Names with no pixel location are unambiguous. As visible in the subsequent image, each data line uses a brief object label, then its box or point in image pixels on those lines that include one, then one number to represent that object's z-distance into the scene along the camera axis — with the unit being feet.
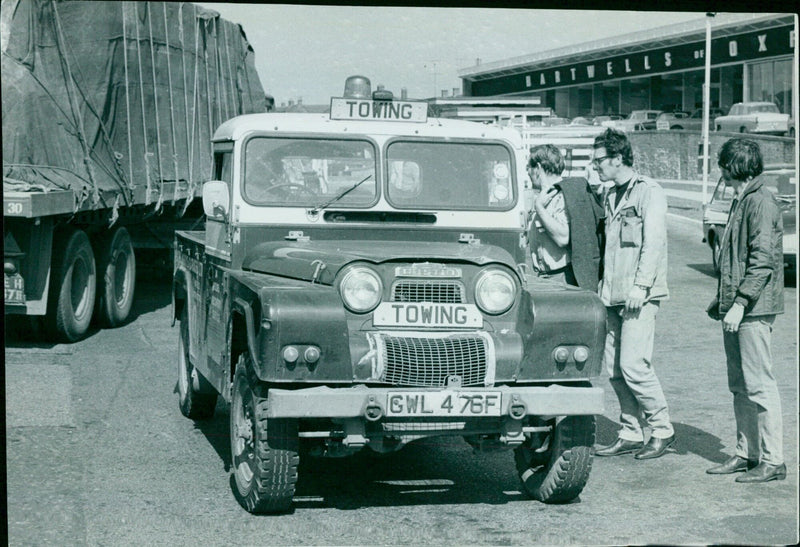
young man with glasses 22.59
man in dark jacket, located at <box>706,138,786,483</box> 21.08
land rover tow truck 17.99
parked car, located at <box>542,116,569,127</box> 93.90
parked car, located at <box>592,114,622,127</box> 140.44
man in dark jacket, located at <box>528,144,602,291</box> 24.75
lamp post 83.12
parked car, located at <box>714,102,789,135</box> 126.11
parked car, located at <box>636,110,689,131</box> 148.87
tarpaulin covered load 35.91
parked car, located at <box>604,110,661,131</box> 163.12
